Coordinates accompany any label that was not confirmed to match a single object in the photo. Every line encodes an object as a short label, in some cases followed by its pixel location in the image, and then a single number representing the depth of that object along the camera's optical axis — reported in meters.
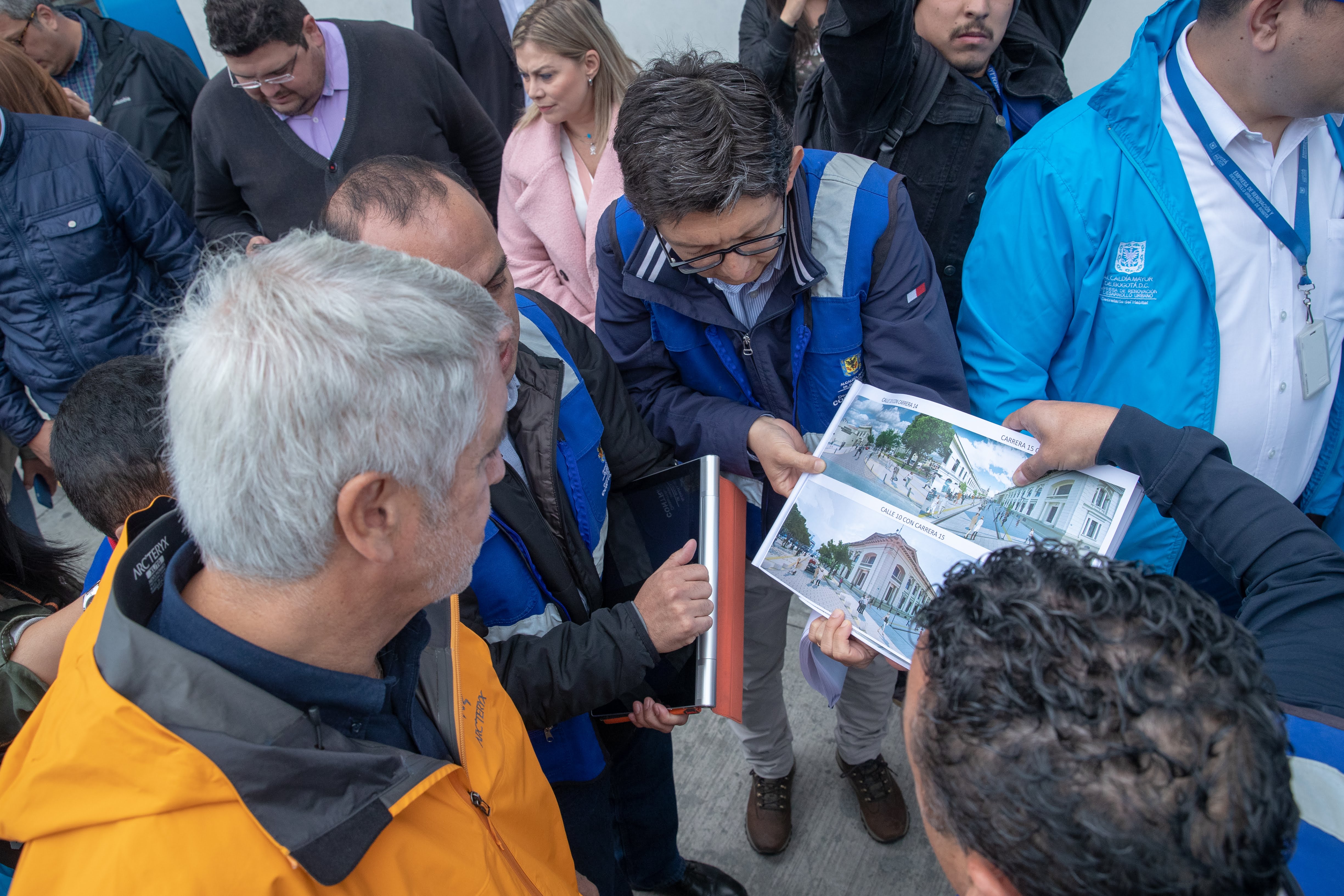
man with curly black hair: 0.75
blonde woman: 2.96
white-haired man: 0.92
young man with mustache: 2.31
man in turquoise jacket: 1.73
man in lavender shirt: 3.08
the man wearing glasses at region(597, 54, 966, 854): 1.74
